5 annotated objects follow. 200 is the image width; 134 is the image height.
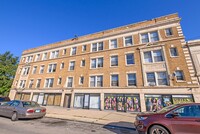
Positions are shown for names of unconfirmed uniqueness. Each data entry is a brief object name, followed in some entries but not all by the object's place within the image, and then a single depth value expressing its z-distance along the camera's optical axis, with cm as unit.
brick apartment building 1278
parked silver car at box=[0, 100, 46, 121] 800
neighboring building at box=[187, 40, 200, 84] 1240
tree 2789
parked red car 401
